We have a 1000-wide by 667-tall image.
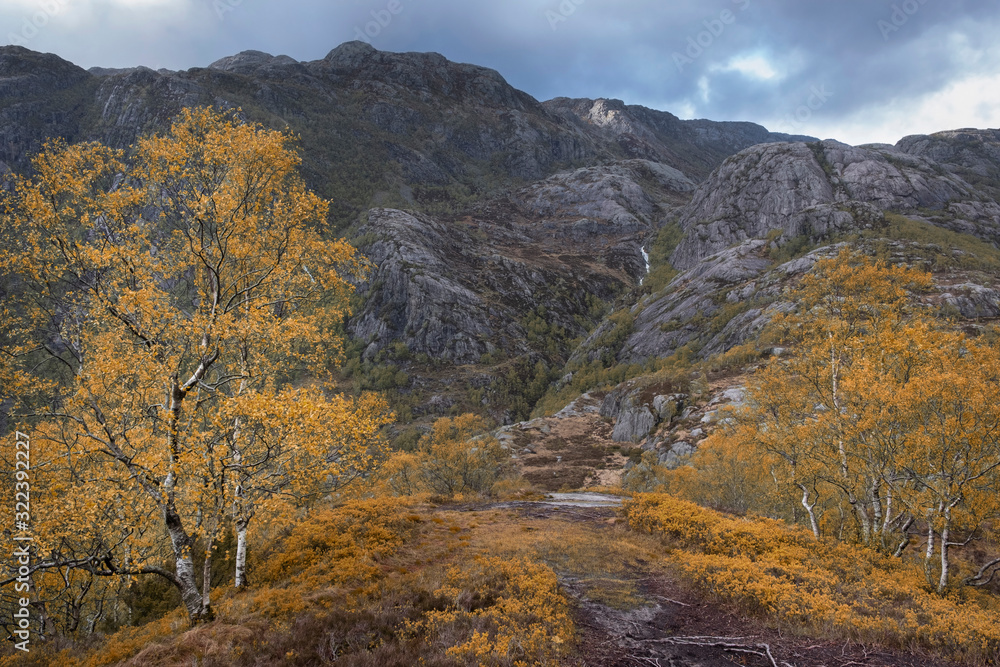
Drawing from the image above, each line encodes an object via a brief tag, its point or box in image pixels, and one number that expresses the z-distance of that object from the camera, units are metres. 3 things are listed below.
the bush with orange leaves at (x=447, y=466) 48.66
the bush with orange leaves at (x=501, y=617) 11.27
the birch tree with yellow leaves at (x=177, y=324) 12.41
